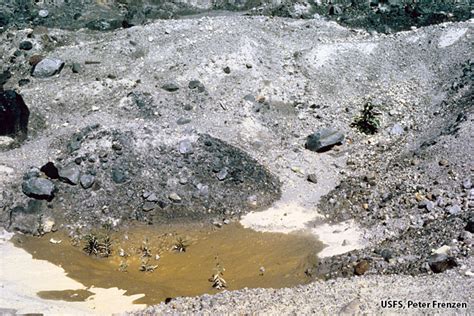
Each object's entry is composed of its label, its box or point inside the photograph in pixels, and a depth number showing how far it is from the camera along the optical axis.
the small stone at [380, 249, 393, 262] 11.16
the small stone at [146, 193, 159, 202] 13.57
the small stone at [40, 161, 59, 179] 13.88
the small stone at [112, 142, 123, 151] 14.16
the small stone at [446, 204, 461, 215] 12.18
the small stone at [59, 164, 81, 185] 13.76
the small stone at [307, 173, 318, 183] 14.43
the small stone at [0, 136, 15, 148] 15.45
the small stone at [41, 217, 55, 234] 13.05
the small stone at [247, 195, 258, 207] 13.81
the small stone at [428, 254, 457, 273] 10.43
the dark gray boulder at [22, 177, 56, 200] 13.46
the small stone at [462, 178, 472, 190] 12.70
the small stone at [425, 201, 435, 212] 12.61
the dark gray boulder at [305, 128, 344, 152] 15.30
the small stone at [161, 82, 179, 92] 16.09
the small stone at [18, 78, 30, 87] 17.09
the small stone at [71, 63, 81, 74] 17.11
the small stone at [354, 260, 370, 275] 10.98
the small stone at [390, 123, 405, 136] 15.80
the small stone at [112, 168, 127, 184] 13.80
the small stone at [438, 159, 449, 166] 13.52
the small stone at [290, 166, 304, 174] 14.69
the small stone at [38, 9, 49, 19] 19.86
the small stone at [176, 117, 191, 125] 15.23
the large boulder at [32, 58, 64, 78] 17.22
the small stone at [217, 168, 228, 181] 14.07
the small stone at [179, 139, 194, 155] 14.34
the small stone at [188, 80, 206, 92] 16.10
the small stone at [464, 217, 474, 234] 11.17
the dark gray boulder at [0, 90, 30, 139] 15.87
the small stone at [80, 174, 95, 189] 13.69
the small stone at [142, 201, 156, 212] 13.45
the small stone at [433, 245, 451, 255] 10.81
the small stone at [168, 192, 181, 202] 13.64
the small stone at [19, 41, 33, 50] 18.11
